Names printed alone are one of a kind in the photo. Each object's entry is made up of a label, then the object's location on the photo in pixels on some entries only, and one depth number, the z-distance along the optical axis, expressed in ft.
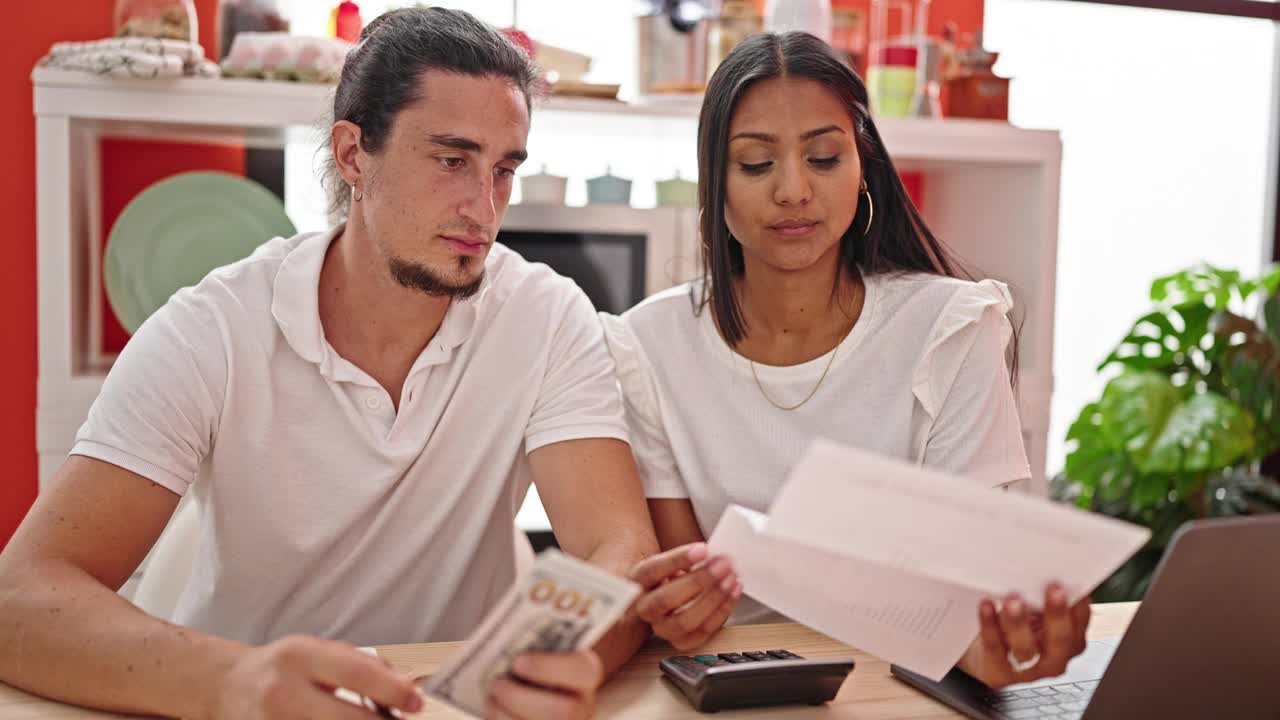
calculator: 3.66
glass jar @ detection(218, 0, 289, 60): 8.42
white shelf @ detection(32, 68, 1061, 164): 7.76
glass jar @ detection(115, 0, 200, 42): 7.84
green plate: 8.08
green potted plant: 10.46
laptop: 3.09
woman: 5.16
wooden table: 3.65
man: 4.81
